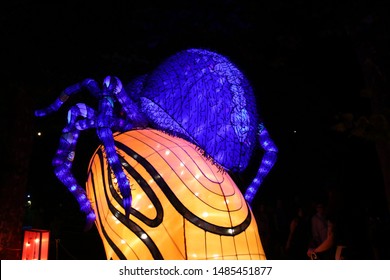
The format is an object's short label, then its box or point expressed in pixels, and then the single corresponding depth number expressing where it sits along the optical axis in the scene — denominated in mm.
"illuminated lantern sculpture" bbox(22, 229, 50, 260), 6199
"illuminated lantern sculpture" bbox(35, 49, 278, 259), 3857
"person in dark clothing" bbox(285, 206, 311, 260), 7844
